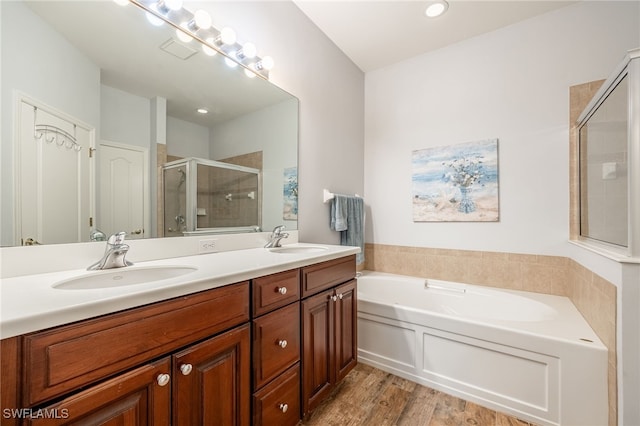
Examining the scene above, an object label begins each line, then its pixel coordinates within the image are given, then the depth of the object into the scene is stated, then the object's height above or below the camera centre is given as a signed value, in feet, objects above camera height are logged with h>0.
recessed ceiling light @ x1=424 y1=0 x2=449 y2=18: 6.48 +5.02
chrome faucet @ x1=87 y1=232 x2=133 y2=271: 3.29 -0.51
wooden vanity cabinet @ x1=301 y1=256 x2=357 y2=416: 4.33 -2.05
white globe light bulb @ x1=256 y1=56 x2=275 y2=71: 5.65 +3.17
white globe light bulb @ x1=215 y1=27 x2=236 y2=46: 4.85 +3.19
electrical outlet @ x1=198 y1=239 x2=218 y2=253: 4.66 -0.57
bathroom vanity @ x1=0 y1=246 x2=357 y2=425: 1.87 -1.32
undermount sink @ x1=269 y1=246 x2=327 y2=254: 5.57 -0.77
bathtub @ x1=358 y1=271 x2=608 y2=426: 4.36 -2.67
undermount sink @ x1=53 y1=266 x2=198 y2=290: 2.97 -0.77
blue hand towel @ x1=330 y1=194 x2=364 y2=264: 7.64 -0.20
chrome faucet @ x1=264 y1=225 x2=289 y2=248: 5.82 -0.51
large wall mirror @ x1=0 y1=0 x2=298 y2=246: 2.96 +1.22
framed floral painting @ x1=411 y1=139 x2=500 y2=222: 7.48 +0.87
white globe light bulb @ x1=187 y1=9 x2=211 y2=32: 4.41 +3.18
